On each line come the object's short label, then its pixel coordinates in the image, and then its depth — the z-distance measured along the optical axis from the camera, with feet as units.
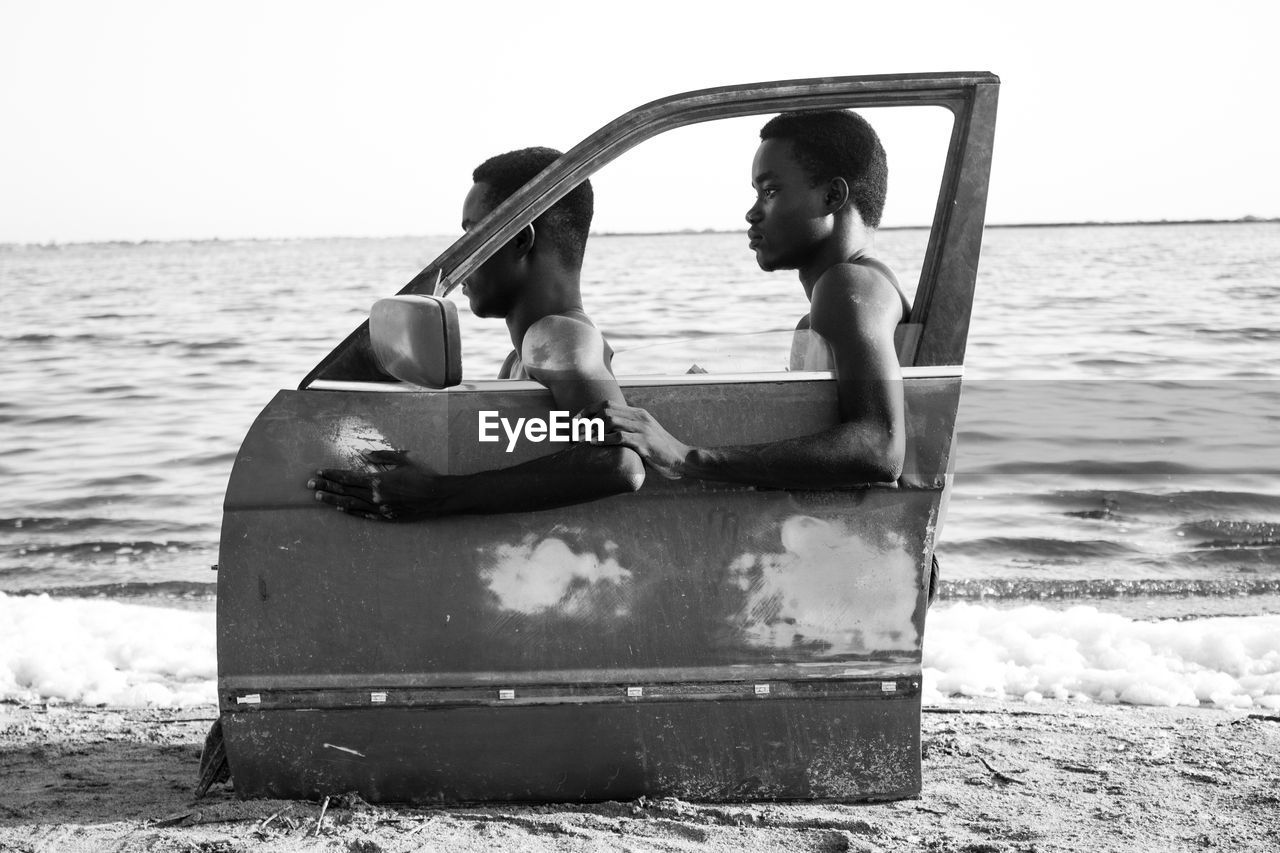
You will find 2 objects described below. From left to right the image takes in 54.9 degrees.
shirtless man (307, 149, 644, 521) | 8.84
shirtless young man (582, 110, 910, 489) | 8.87
